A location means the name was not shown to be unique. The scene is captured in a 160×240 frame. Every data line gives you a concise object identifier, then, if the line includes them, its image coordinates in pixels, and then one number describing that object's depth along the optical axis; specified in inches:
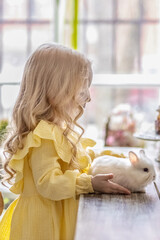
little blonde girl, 58.7
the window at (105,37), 138.6
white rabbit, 57.6
